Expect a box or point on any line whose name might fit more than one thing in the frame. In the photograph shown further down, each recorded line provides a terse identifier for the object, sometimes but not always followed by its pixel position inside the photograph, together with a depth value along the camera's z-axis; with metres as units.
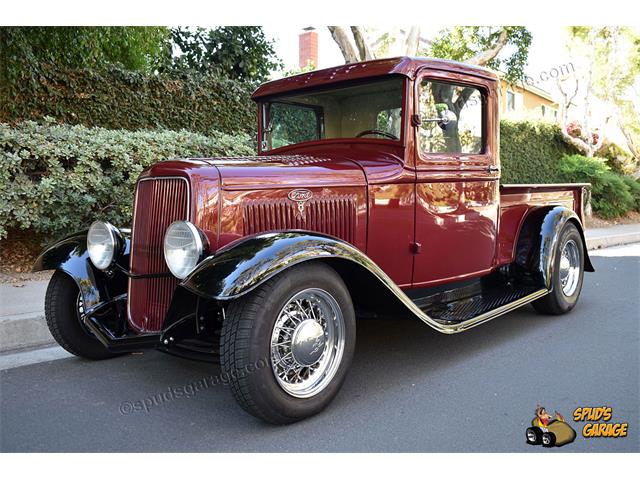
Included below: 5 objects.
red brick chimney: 18.78
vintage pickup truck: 2.75
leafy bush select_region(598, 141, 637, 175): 16.86
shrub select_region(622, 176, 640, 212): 15.26
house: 24.12
